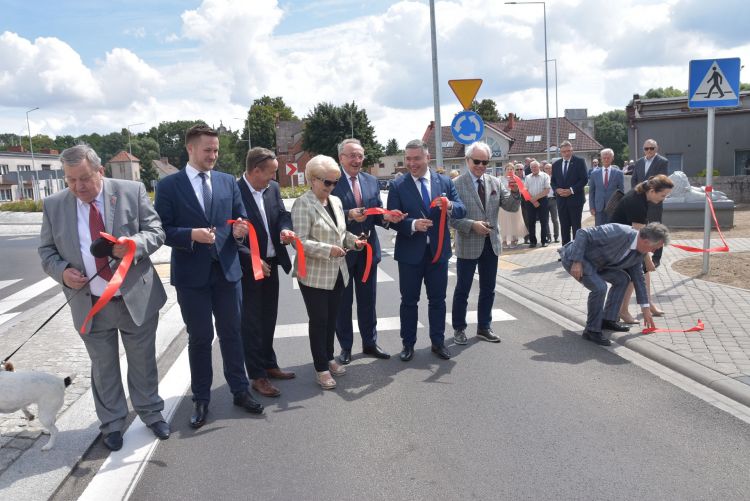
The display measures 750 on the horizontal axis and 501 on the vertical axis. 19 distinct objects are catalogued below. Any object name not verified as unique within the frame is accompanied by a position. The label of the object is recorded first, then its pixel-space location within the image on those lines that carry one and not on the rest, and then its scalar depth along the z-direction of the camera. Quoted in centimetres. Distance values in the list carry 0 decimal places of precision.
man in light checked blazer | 644
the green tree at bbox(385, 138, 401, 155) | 11358
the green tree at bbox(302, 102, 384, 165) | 7275
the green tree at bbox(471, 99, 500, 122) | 9167
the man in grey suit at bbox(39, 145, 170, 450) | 396
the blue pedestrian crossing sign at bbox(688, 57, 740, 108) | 877
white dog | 389
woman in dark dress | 675
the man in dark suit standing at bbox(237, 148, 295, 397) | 499
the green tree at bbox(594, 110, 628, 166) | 10675
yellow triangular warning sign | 1123
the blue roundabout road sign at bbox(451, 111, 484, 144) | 1150
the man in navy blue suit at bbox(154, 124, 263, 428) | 445
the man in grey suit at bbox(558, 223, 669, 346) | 639
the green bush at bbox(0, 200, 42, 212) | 3903
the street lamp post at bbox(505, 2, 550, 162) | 3434
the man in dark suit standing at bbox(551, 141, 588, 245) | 1120
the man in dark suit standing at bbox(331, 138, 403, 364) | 573
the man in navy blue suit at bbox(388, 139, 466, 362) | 596
